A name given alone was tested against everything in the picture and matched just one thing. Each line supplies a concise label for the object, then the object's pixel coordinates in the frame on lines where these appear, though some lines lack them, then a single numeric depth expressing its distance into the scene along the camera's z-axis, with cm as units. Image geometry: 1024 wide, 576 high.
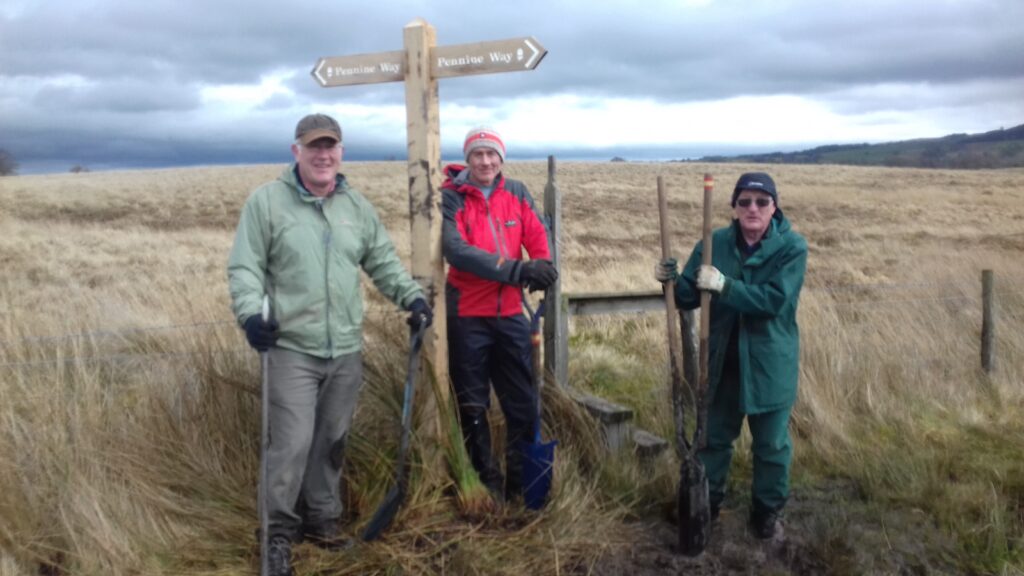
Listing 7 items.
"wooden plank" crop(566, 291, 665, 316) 558
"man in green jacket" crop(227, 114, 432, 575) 348
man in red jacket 408
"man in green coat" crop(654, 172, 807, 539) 397
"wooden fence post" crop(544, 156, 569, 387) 502
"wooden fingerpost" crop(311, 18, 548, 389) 415
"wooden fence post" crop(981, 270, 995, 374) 690
